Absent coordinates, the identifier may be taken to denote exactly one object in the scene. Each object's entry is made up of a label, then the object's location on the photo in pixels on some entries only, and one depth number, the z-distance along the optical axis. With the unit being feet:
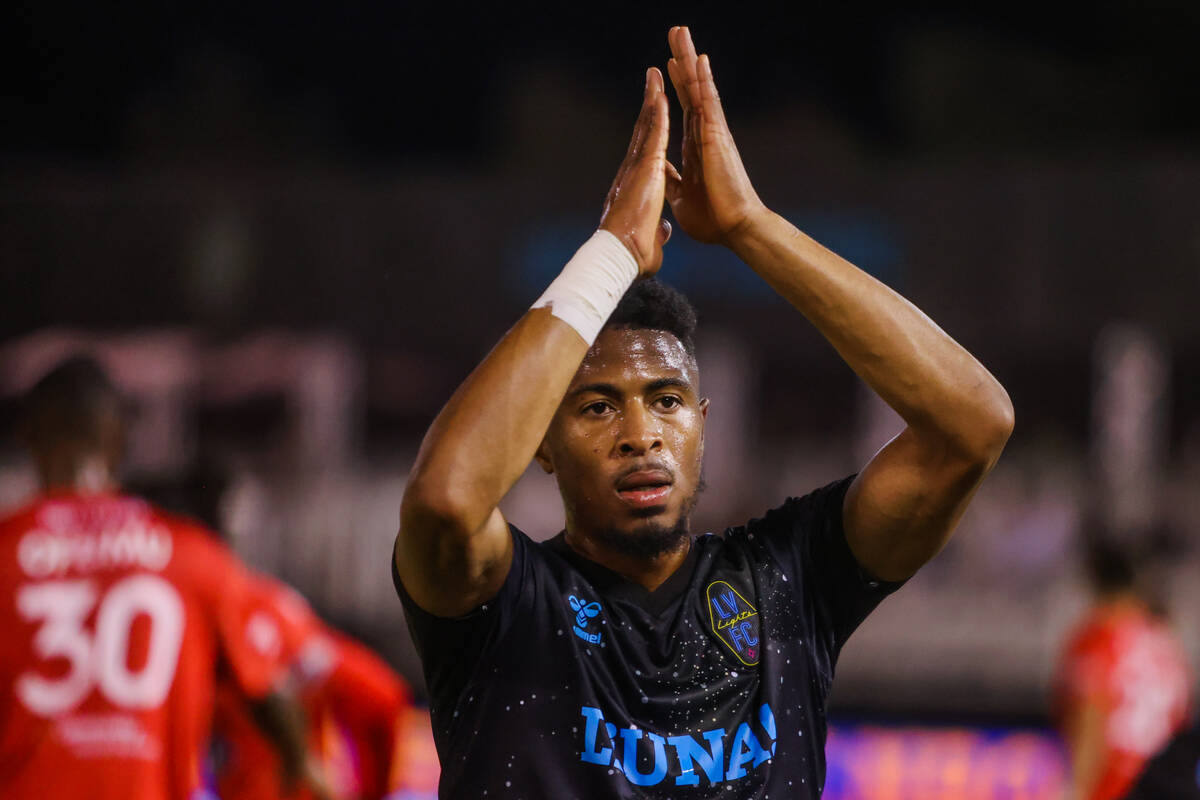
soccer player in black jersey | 15.42
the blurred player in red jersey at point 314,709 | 33.76
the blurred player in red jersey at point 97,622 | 26.78
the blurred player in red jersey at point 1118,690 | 42.42
